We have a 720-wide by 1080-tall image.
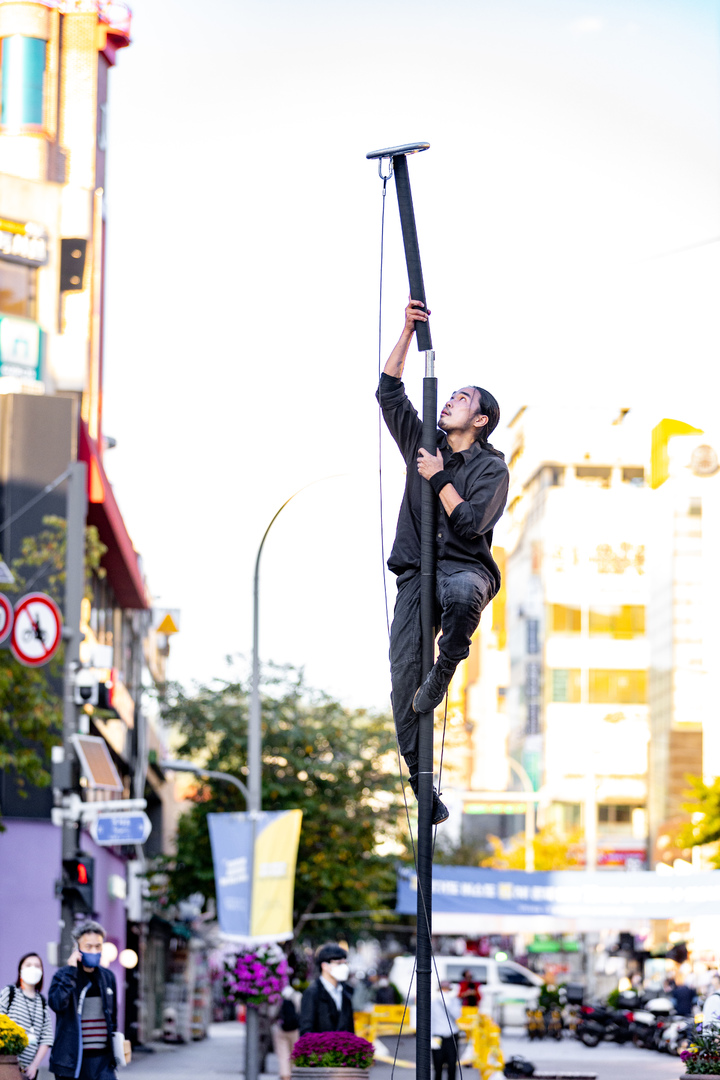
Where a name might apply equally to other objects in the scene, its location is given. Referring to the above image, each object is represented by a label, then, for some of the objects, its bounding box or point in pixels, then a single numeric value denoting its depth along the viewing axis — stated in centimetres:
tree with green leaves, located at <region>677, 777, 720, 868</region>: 3684
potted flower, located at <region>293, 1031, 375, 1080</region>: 1061
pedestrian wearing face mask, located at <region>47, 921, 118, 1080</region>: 1083
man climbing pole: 638
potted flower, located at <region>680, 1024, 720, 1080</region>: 1038
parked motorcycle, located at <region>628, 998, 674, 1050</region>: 3419
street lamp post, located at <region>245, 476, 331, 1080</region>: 2400
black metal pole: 647
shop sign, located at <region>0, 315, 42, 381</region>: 3102
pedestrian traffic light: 1969
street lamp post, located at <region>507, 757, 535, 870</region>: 6438
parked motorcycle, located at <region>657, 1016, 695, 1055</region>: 3016
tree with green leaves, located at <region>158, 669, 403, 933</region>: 3578
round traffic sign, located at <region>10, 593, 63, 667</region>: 2239
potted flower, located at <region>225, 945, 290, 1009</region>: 2427
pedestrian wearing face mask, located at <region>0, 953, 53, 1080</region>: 1205
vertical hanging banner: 2277
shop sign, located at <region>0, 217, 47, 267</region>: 3300
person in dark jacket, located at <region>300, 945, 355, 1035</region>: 1284
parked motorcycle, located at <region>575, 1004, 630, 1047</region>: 3584
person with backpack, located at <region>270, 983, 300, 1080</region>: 2372
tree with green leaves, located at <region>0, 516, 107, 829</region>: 2103
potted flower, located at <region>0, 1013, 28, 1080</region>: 1145
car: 3997
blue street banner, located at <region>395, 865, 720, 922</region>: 2570
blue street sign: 2357
